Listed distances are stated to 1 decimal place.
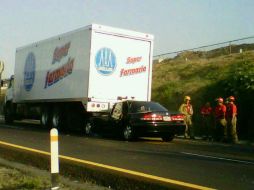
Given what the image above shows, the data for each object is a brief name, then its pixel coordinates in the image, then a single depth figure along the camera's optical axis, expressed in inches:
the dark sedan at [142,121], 686.5
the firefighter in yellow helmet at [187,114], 858.1
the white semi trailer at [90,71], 800.3
